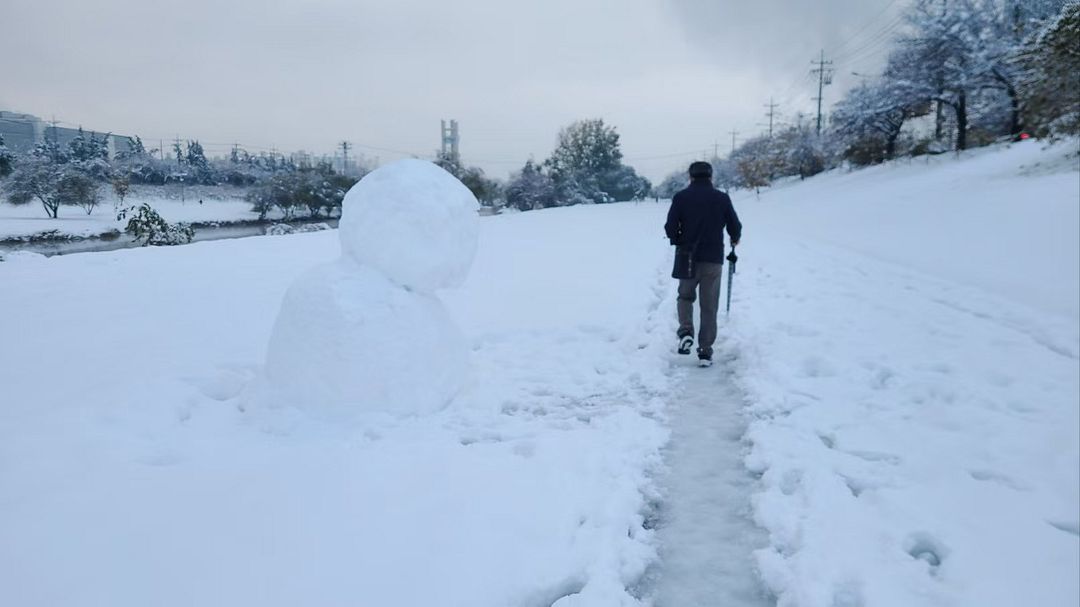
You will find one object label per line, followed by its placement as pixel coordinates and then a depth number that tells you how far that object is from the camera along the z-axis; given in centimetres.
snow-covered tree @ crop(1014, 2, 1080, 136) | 1248
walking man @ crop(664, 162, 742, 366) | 590
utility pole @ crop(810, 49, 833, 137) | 5872
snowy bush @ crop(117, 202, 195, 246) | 1778
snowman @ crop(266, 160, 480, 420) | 414
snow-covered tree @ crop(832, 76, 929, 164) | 2980
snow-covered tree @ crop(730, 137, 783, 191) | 4612
